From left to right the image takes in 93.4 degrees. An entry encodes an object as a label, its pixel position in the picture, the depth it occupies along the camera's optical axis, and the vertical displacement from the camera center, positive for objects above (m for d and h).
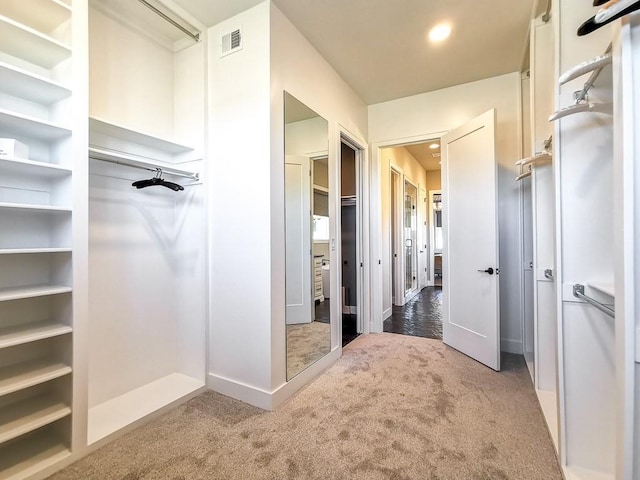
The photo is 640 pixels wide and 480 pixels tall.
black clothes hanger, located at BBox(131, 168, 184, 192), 2.12 +0.42
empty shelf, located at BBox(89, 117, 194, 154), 1.93 +0.76
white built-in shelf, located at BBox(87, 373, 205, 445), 1.82 -1.10
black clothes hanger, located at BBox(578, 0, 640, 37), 0.84 +0.65
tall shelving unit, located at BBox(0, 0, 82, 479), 1.50 +0.04
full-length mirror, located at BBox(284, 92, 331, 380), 2.38 +0.05
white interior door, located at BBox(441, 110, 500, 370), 2.74 -0.01
